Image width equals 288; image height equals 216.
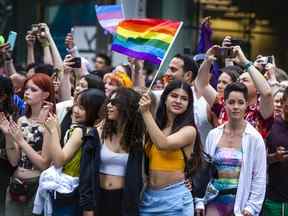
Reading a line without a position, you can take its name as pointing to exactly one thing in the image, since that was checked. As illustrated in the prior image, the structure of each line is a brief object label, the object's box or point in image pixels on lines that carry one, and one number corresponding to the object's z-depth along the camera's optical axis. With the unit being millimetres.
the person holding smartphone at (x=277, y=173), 6898
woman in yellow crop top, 6168
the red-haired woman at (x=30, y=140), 6902
